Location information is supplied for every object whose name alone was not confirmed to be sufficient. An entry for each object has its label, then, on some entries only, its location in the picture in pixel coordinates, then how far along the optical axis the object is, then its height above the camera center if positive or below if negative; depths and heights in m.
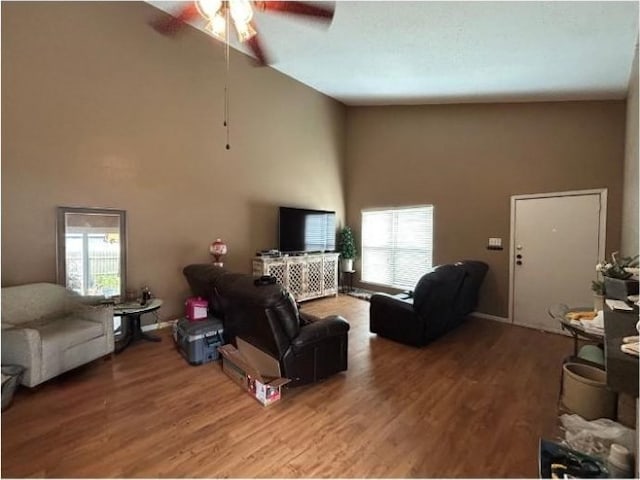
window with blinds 5.46 -0.27
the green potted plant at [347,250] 6.21 -0.40
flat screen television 5.23 +0.00
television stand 4.93 -0.72
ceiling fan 2.29 +1.73
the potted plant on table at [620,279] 2.08 -0.33
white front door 3.86 -0.26
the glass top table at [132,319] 3.27 -1.04
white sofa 2.38 -0.88
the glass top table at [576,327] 2.16 -0.71
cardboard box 2.38 -1.19
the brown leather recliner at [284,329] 2.38 -0.84
